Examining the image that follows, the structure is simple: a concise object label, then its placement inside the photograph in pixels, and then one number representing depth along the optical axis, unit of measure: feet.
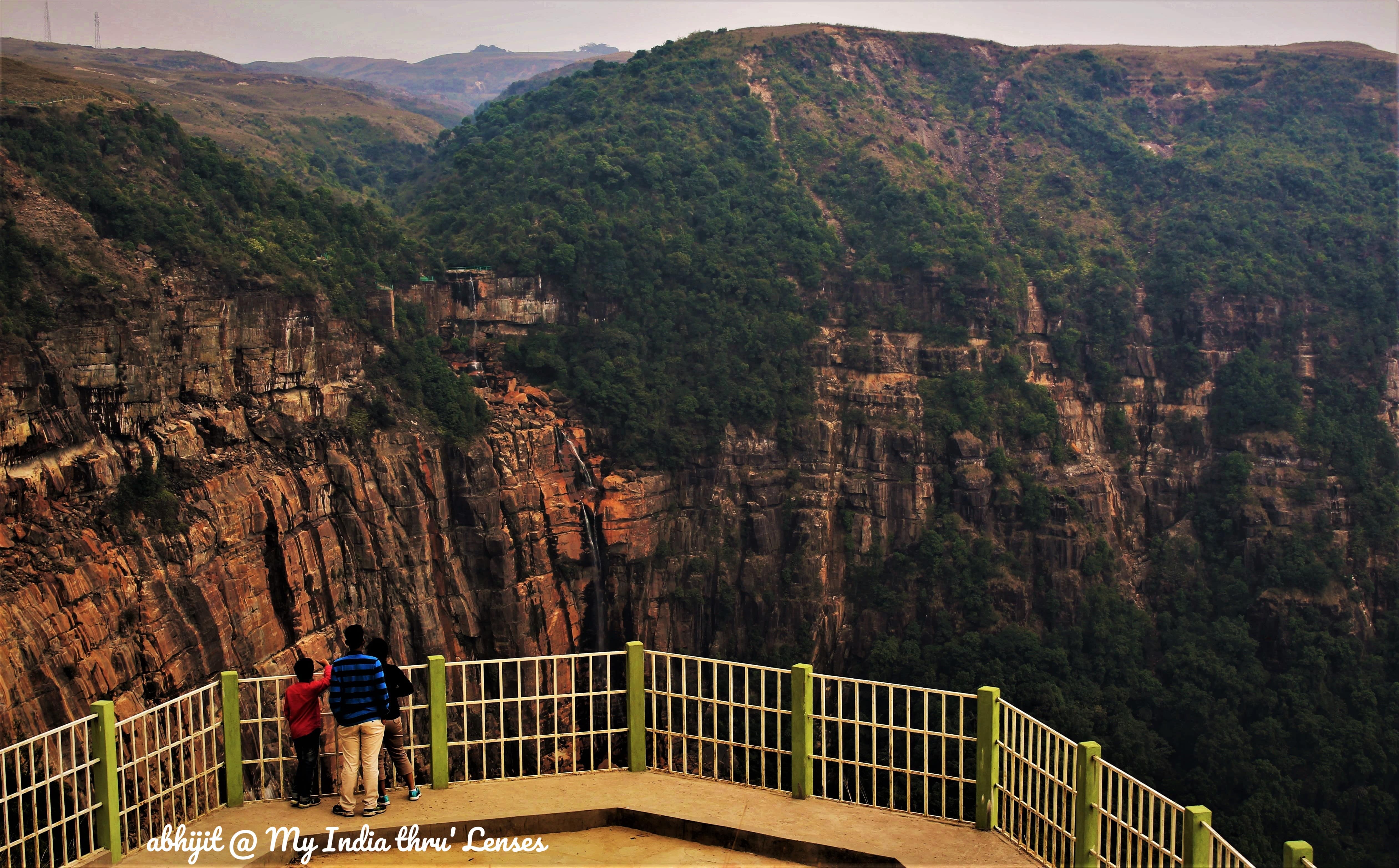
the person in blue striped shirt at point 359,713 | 34.45
